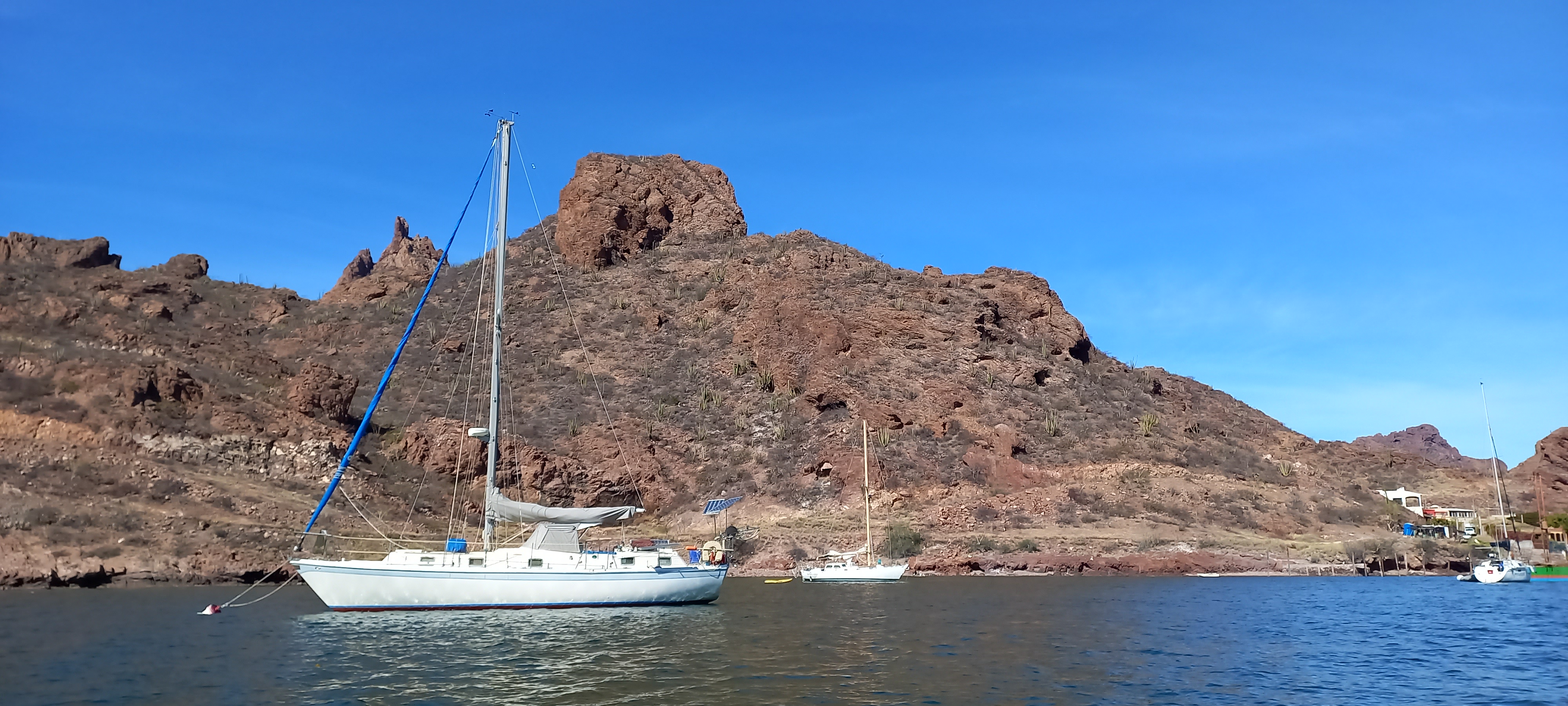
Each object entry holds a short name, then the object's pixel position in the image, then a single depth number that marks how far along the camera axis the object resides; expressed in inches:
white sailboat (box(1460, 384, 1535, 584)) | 2037.4
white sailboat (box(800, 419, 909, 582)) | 2000.5
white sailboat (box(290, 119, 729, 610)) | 1157.7
